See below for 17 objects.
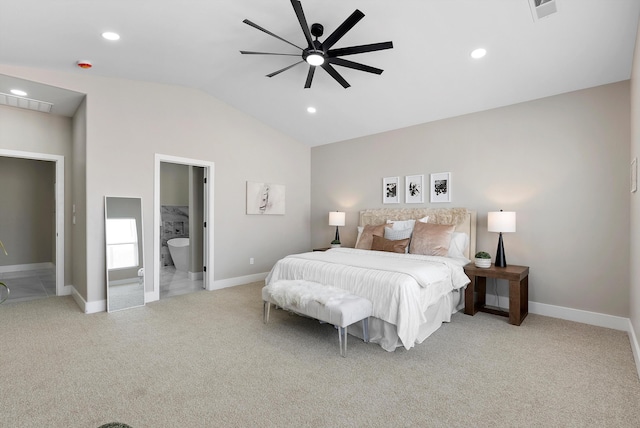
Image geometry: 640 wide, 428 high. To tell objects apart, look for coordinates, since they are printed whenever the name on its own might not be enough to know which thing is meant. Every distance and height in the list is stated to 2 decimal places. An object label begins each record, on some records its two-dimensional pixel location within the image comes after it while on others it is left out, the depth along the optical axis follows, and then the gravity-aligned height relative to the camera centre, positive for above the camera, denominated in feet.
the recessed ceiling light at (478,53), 10.25 +5.28
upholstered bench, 8.81 -2.75
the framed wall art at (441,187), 14.99 +1.20
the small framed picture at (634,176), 8.37 +0.95
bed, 9.08 -1.96
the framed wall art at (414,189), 15.99 +1.16
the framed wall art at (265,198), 18.03 +0.87
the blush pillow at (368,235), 15.64 -1.19
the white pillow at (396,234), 14.76 -1.07
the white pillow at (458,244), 13.75 -1.46
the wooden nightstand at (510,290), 11.18 -3.10
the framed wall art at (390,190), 16.94 +1.18
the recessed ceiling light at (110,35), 9.92 +5.77
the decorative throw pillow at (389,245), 14.08 -1.53
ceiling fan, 7.57 +4.65
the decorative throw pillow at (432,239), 13.41 -1.24
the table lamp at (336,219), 18.48 -0.42
